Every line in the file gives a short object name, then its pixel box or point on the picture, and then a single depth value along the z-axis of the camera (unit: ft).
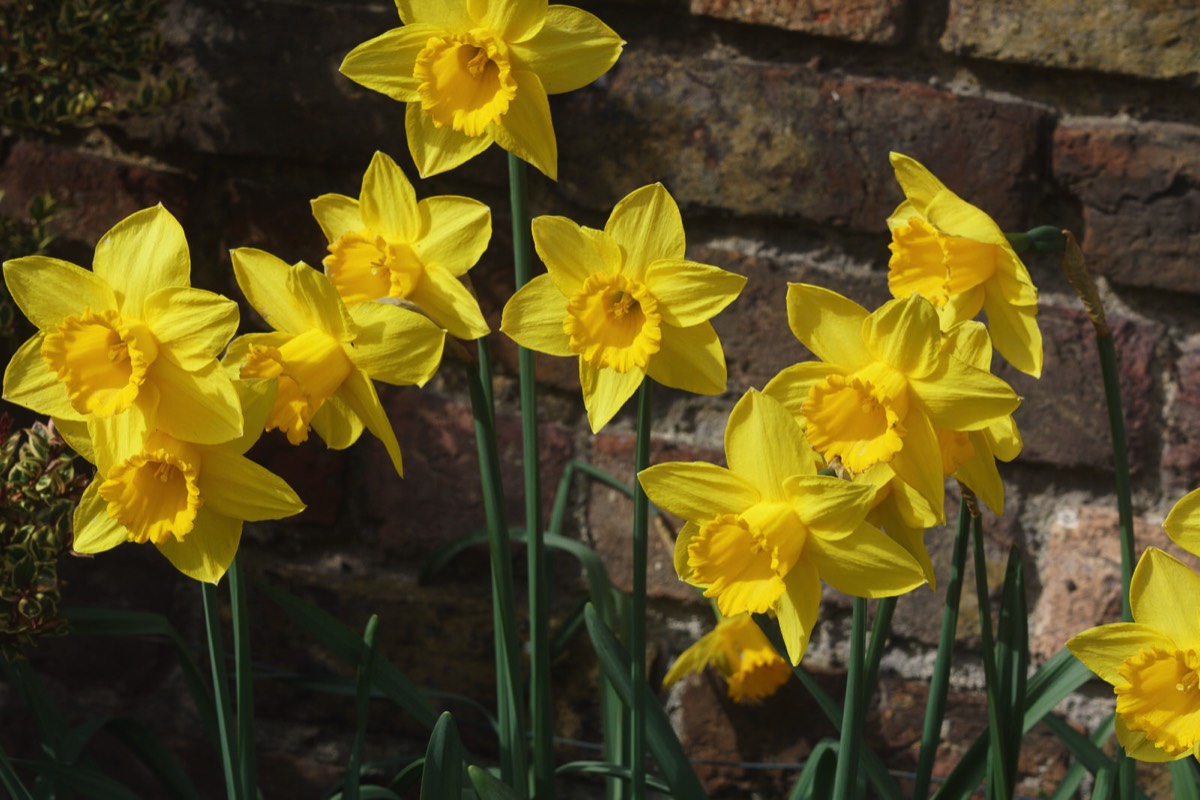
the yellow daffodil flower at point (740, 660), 5.97
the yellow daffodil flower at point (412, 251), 5.17
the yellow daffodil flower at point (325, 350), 5.04
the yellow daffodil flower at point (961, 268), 5.09
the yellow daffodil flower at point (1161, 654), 4.99
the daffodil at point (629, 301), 5.05
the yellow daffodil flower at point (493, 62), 5.11
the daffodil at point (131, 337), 4.96
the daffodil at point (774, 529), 4.98
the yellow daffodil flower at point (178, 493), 4.97
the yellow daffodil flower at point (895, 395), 4.96
